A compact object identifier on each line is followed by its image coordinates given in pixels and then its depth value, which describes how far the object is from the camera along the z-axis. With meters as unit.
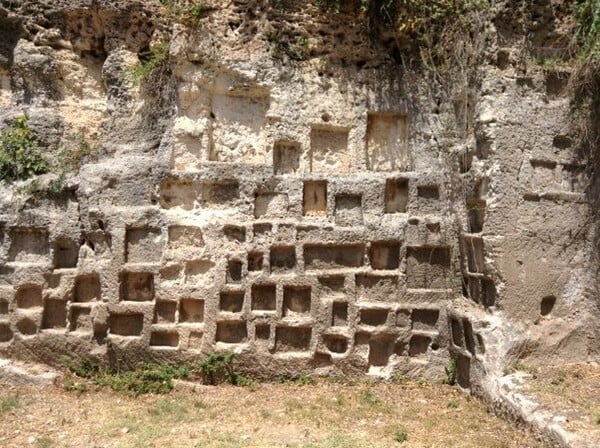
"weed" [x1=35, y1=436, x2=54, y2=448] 5.19
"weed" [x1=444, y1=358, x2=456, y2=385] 6.77
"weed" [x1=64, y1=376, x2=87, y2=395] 6.50
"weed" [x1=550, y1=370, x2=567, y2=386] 5.80
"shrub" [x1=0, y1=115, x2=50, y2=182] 7.27
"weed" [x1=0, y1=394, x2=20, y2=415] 5.94
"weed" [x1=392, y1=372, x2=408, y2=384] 6.83
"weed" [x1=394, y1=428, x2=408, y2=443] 5.30
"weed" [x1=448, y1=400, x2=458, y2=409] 6.17
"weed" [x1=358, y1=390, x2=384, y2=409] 6.19
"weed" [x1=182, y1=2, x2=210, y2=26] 7.05
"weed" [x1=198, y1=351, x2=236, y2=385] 6.74
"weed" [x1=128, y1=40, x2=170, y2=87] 7.43
